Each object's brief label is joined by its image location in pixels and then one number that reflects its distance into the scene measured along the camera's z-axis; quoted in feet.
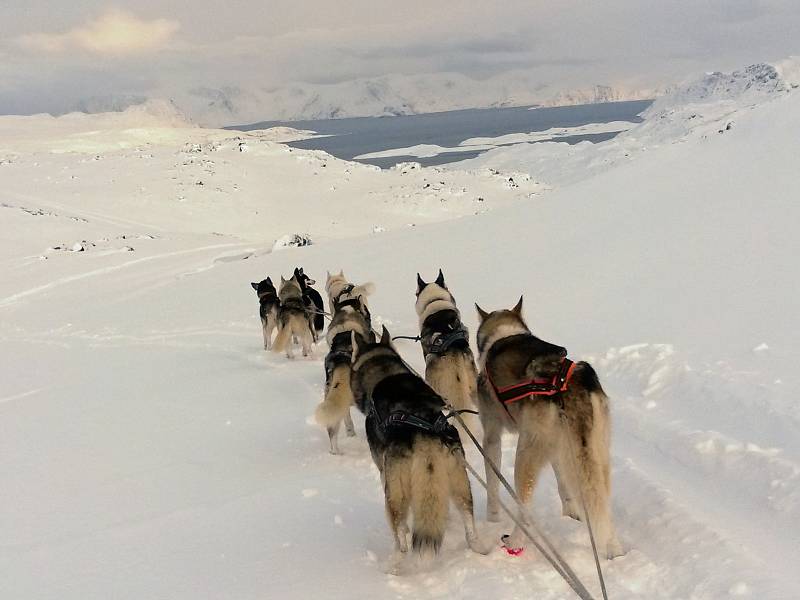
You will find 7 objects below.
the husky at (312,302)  33.70
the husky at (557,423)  10.64
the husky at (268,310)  35.17
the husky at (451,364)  18.10
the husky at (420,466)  10.86
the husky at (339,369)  17.28
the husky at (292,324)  31.91
